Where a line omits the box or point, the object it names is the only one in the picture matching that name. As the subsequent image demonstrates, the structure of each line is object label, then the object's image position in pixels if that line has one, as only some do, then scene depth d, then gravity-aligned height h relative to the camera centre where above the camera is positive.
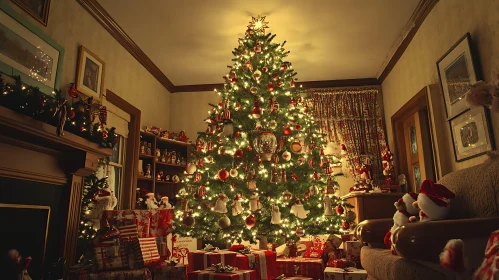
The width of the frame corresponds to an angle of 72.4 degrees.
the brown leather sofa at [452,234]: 1.44 -0.09
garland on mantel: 2.18 +0.75
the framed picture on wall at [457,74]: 2.90 +1.22
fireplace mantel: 2.23 +0.45
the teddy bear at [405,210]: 2.27 +0.01
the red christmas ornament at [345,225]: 3.67 -0.13
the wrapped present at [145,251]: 2.40 -0.27
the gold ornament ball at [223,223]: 3.46 -0.09
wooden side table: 4.25 +0.09
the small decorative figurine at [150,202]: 4.17 +0.16
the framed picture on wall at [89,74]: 3.45 +1.47
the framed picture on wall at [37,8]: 2.80 +1.73
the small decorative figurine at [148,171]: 4.87 +0.62
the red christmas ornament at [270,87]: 3.91 +1.42
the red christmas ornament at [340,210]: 3.57 +0.03
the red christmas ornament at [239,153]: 3.70 +0.65
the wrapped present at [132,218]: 2.67 -0.02
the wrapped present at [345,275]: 2.38 -0.43
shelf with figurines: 4.86 +0.79
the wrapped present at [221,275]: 2.53 -0.45
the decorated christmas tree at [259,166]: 3.69 +0.53
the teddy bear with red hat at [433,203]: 1.90 +0.05
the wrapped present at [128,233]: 2.54 -0.13
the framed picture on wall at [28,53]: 2.60 +1.33
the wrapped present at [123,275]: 2.23 -0.38
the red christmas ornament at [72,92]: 2.96 +1.06
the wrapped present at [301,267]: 2.98 -0.47
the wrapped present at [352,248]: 3.23 -0.33
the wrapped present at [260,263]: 3.00 -0.43
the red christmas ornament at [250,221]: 3.45 -0.07
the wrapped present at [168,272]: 2.40 -0.40
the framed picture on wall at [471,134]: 2.74 +0.65
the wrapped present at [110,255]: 2.32 -0.27
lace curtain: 5.26 +1.42
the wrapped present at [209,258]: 3.02 -0.39
